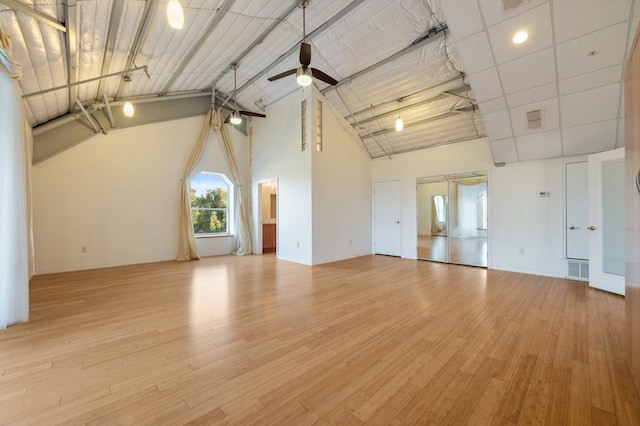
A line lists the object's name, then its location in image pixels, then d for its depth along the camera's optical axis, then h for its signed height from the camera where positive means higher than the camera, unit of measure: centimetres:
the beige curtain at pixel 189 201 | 630 +31
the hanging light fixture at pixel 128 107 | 442 +186
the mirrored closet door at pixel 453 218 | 617 -23
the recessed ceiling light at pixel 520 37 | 323 +217
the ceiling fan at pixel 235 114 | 528 +207
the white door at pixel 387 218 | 708 -22
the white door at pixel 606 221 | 379 -22
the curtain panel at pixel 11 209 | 252 +8
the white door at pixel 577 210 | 460 -6
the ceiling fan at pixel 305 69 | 330 +187
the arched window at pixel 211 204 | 699 +27
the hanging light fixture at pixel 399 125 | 520 +173
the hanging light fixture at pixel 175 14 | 221 +176
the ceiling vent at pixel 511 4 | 298 +239
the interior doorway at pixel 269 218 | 809 -18
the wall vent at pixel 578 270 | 450 -112
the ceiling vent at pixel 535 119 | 419 +148
